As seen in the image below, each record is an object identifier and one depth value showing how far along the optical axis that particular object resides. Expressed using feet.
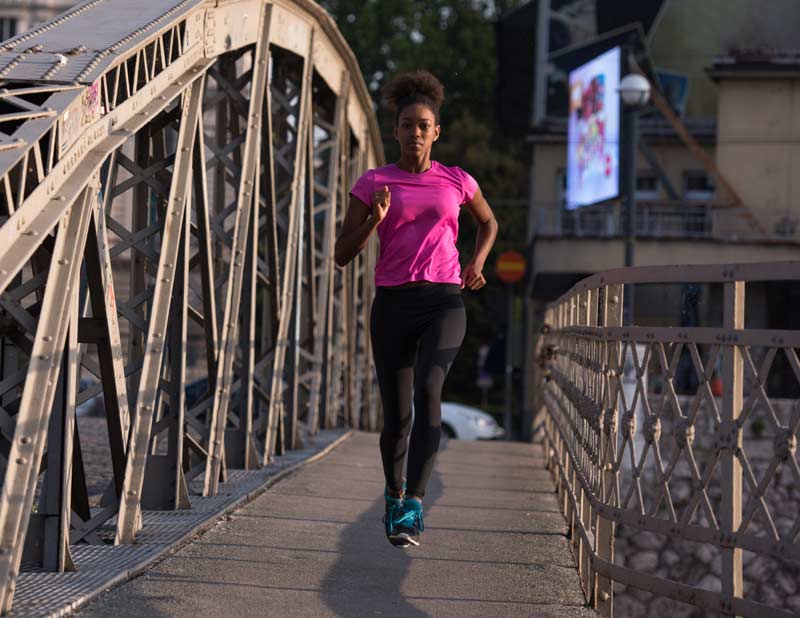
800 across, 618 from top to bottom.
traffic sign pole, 96.84
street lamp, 64.03
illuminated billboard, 118.11
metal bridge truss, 16.71
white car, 86.07
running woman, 20.27
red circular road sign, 103.19
